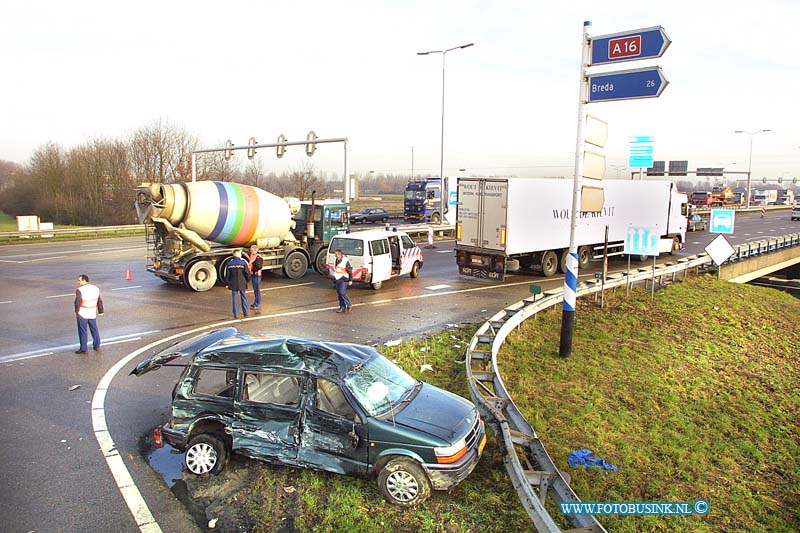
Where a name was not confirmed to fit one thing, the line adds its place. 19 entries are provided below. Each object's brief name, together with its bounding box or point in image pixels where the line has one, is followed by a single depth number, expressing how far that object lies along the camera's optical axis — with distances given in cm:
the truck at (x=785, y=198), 10848
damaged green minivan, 596
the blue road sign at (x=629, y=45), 927
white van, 1748
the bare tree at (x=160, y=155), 5159
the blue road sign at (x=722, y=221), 1942
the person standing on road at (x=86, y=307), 1113
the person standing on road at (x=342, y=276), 1478
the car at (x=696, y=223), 4446
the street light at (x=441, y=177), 3391
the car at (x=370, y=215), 4828
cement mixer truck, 1708
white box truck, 1861
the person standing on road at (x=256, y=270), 1558
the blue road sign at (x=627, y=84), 959
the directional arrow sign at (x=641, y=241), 1588
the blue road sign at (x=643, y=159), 3166
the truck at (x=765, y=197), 9556
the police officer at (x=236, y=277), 1426
